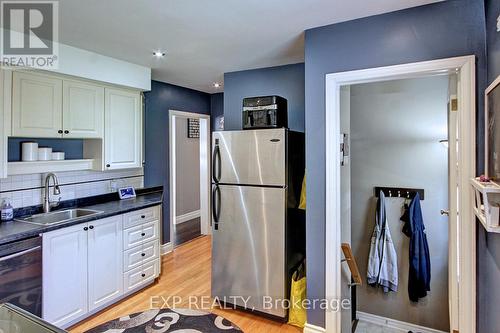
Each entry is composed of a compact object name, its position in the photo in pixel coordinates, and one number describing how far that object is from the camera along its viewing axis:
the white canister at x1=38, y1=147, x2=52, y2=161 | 2.77
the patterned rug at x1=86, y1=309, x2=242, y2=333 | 1.69
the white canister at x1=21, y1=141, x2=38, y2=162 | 2.66
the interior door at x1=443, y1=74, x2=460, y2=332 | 2.10
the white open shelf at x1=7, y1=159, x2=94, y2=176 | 2.53
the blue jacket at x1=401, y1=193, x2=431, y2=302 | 3.16
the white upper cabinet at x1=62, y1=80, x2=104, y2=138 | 2.87
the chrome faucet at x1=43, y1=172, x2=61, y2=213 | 2.87
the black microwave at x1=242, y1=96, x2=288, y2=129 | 2.86
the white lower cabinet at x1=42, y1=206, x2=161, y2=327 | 2.44
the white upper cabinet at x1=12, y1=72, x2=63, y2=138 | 2.49
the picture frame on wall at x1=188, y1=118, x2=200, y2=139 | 6.62
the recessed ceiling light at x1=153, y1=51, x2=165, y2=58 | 2.99
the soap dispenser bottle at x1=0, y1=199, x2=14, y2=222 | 2.57
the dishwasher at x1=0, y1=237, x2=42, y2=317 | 2.12
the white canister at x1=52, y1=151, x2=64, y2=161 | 2.89
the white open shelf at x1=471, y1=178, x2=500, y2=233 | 1.33
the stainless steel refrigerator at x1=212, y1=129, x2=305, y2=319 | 2.71
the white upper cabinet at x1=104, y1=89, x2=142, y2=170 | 3.29
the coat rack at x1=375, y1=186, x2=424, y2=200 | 3.23
